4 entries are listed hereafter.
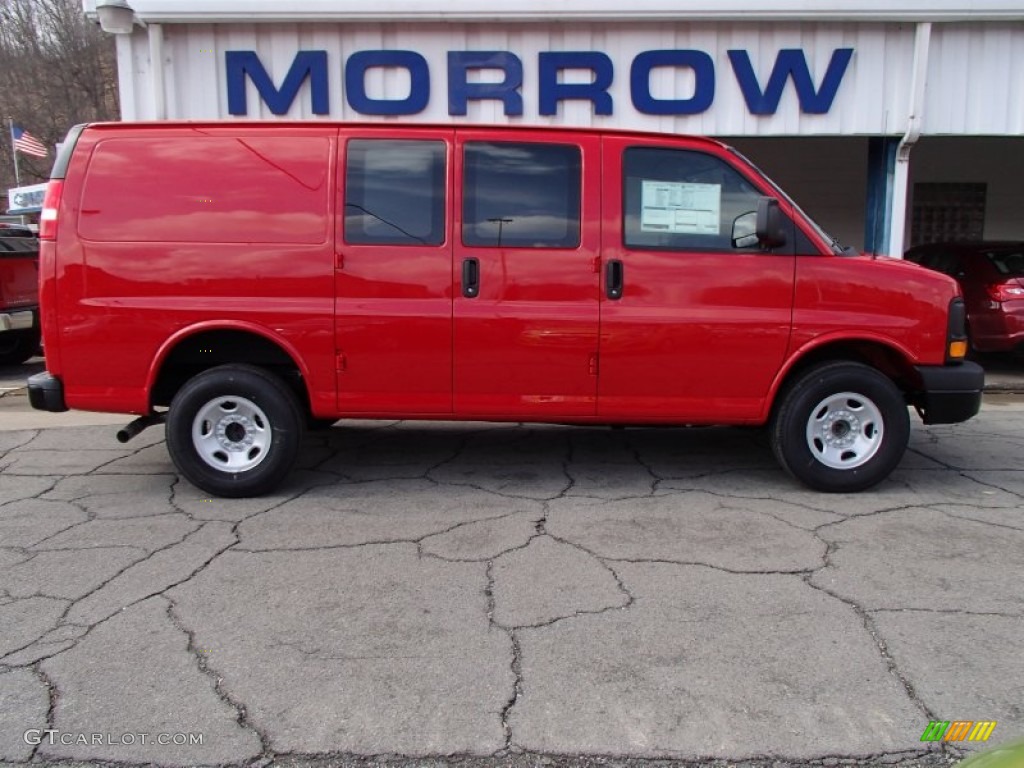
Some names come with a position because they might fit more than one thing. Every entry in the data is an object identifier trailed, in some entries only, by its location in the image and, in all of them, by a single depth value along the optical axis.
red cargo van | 4.56
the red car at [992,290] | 8.53
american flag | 22.89
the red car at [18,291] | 8.95
